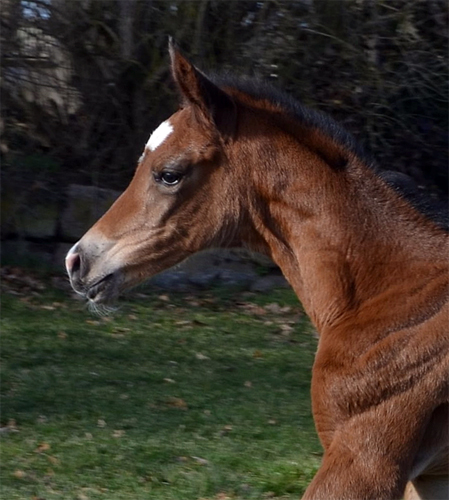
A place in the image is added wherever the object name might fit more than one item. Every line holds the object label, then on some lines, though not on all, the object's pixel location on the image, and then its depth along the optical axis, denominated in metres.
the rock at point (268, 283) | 18.69
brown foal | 6.37
